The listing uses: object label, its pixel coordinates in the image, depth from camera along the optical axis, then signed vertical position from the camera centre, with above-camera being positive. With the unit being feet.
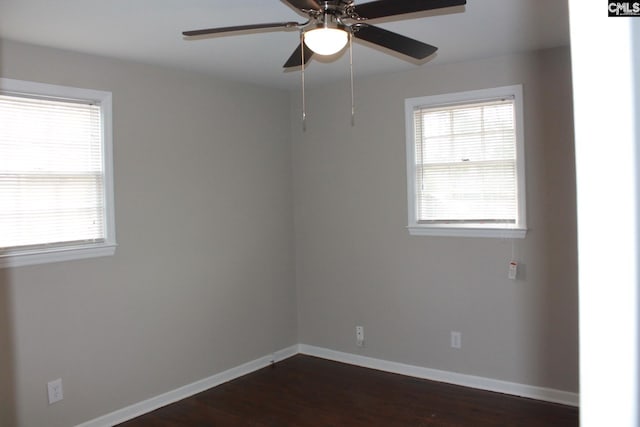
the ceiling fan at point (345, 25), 6.14 +2.46
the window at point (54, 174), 9.82 +0.92
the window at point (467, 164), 12.16 +1.13
